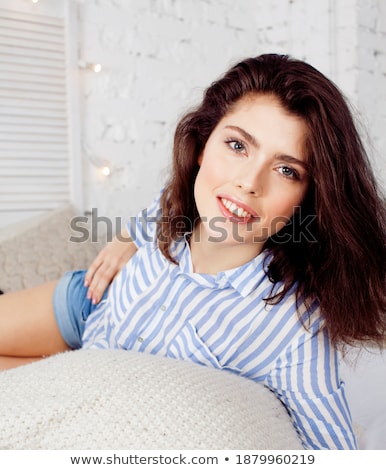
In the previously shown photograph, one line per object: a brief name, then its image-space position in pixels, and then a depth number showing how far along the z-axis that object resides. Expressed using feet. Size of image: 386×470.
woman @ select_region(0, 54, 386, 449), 3.63
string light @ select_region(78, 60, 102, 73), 8.29
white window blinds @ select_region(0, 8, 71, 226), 7.69
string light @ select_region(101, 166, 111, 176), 8.56
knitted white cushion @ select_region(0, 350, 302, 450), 2.49
